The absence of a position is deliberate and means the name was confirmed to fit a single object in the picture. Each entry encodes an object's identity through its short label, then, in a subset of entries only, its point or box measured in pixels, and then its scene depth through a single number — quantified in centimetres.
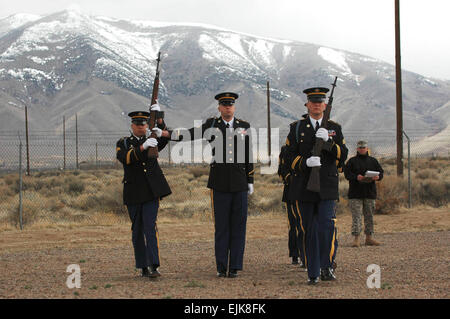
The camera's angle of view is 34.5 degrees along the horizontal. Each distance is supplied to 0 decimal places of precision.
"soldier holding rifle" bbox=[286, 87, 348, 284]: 895
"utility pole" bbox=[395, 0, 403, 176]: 2391
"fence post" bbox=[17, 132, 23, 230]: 1797
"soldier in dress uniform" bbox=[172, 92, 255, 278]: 996
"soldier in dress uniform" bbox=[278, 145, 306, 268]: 1107
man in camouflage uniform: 1361
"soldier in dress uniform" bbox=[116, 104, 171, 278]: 964
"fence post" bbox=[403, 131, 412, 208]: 2175
